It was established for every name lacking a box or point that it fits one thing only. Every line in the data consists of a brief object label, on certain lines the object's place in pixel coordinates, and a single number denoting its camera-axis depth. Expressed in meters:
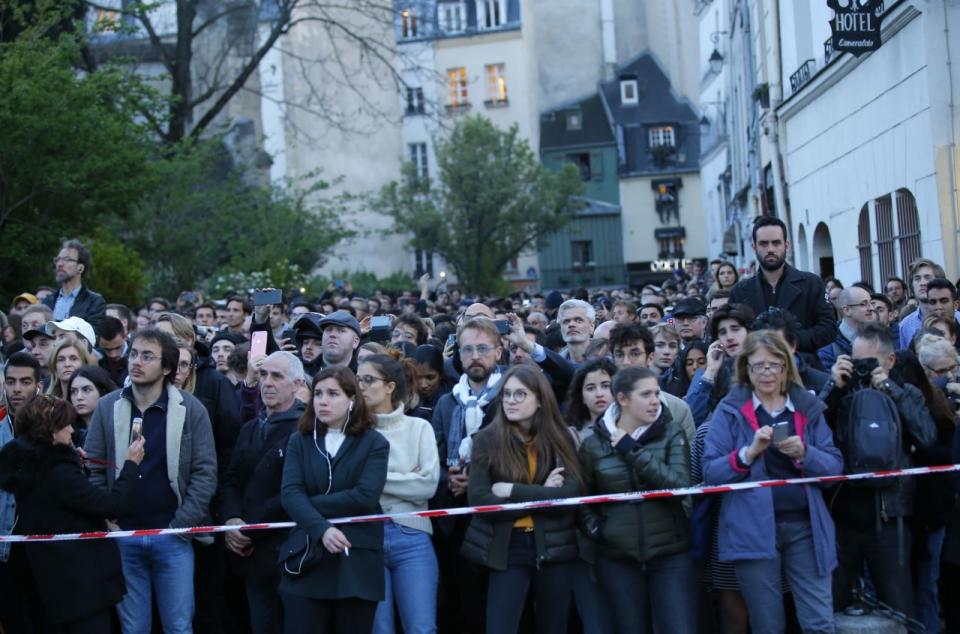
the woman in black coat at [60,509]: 7.20
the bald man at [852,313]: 9.91
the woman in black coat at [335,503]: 6.89
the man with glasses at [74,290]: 11.93
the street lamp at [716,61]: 35.75
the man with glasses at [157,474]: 7.65
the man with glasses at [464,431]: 7.74
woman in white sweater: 7.30
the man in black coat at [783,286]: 9.00
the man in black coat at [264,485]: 7.62
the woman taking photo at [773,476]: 6.89
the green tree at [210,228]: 29.47
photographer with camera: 7.26
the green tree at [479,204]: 46.84
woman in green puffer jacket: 7.00
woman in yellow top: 7.06
